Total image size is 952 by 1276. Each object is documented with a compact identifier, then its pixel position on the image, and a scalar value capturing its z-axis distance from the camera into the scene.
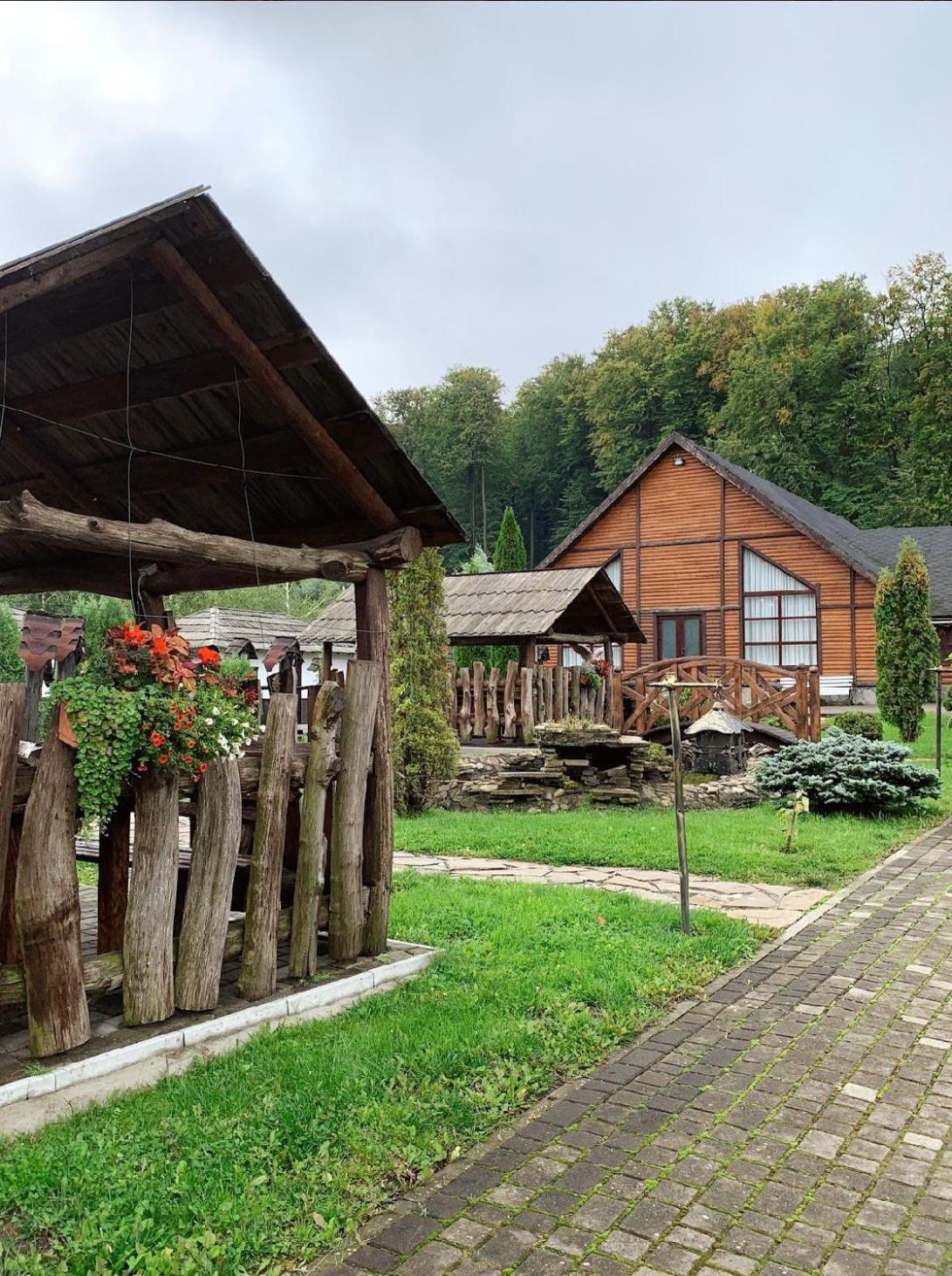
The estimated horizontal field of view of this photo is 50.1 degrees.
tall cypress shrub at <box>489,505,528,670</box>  26.84
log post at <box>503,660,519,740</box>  16.41
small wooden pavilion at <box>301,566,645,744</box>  16.45
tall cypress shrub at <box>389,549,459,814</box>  12.47
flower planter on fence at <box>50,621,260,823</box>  4.18
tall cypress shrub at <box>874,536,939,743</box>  20.45
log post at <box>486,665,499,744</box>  16.53
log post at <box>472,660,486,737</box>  16.73
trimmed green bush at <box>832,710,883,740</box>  17.47
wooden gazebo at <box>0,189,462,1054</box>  4.25
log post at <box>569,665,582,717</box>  17.38
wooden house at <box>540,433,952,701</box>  27.53
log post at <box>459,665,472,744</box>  16.88
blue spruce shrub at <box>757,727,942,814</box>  11.57
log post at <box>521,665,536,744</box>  16.05
